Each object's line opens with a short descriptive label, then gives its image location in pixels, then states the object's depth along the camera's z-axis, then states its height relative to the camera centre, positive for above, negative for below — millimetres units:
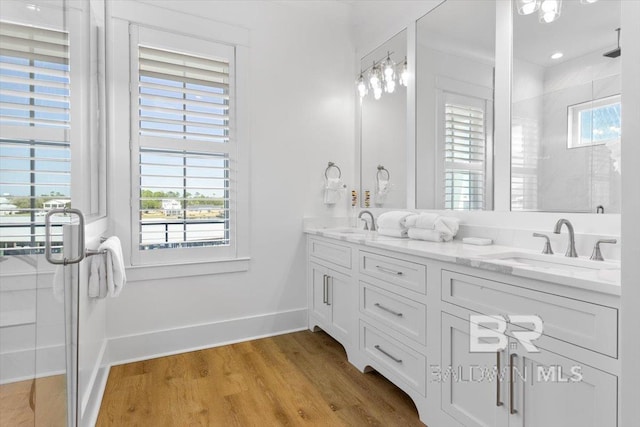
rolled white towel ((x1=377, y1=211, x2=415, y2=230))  2246 -60
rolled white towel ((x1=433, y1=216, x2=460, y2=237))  2020 -83
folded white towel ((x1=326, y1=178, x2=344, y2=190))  3014 +235
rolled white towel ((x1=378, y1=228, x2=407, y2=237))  2238 -139
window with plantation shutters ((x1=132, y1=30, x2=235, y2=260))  2404 +457
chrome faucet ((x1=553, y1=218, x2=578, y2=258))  1509 -131
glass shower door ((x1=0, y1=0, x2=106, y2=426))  648 -17
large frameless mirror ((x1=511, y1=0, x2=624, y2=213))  1483 +481
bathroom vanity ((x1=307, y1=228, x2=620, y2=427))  1035 -478
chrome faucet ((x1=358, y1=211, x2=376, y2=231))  2912 -94
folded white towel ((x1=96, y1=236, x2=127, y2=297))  1646 -291
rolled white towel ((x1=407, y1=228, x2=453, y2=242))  2014 -144
